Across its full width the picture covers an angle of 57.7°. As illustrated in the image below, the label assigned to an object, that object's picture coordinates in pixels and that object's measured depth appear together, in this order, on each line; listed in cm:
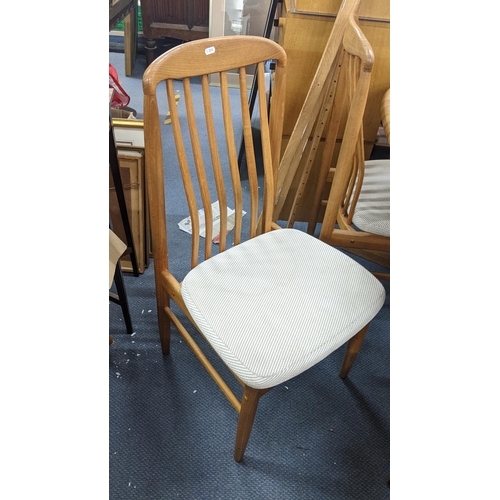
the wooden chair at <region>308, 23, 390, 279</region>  116
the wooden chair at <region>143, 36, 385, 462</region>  102
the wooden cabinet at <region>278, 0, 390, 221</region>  155
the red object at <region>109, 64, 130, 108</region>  196
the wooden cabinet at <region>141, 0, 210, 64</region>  322
